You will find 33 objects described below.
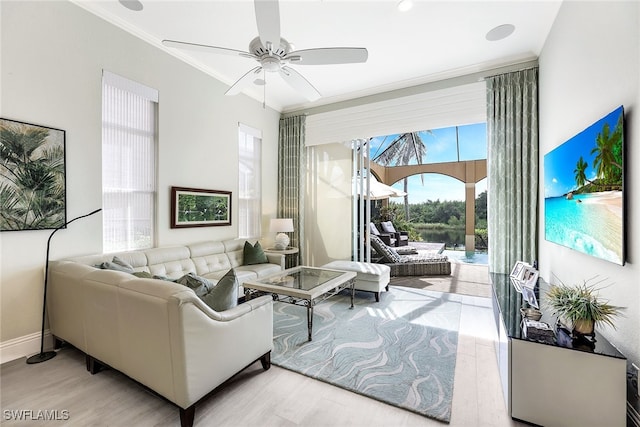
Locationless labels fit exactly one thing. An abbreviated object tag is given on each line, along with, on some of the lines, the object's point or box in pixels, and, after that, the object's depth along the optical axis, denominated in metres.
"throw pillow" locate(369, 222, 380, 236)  6.27
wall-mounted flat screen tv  1.58
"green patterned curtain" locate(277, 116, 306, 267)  5.43
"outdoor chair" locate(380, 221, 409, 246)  7.16
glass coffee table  2.75
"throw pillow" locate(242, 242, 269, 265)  4.22
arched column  8.11
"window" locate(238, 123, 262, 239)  4.84
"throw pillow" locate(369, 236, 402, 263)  5.43
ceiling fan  2.06
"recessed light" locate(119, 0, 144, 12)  2.73
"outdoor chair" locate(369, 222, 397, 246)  6.38
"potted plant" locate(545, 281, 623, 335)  1.55
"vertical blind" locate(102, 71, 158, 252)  3.07
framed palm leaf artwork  2.33
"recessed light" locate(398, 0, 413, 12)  2.69
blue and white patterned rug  1.99
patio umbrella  6.64
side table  5.07
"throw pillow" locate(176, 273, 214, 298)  1.93
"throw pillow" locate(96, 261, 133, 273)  2.45
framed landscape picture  3.71
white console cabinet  1.44
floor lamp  2.37
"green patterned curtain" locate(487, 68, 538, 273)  3.58
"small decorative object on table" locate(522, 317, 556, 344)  1.61
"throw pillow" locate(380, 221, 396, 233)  7.15
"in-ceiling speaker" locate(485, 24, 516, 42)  3.08
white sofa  1.58
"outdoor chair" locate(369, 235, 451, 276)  5.51
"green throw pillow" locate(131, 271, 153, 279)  2.09
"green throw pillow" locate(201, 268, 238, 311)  1.87
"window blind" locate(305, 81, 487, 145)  4.05
